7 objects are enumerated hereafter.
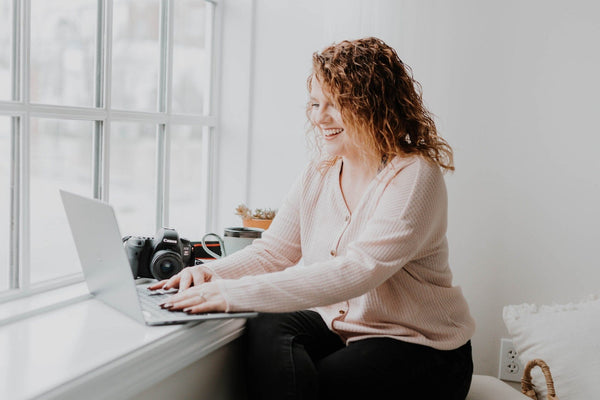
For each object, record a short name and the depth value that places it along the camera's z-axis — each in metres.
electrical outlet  2.33
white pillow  1.87
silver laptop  1.34
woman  1.42
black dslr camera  1.78
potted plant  2.35
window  1.63
